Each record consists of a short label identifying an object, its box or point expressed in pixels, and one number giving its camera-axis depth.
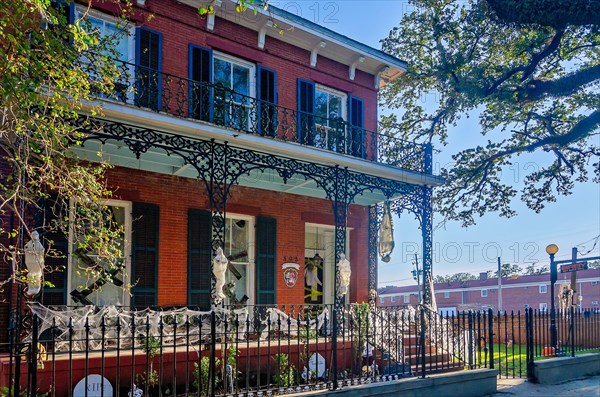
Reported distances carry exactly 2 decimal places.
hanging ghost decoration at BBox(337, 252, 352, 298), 12.18
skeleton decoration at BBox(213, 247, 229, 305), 10.03
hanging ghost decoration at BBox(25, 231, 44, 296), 7.55
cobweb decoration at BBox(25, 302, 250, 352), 8.59
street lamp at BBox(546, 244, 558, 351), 12.59
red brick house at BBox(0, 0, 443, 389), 10.48
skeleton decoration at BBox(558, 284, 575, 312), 15.83
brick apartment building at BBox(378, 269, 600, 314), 48.59
